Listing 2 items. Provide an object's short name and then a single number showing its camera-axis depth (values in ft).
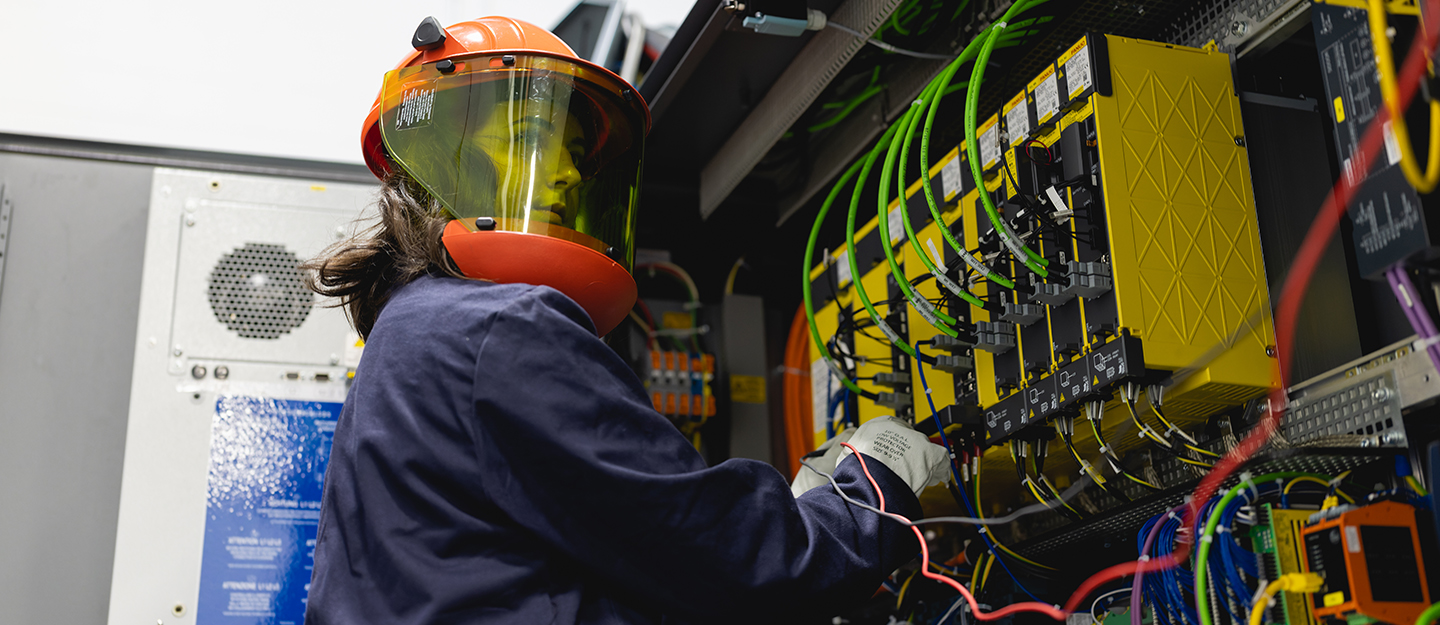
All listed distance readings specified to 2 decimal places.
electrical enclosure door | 8.21
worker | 4.85
